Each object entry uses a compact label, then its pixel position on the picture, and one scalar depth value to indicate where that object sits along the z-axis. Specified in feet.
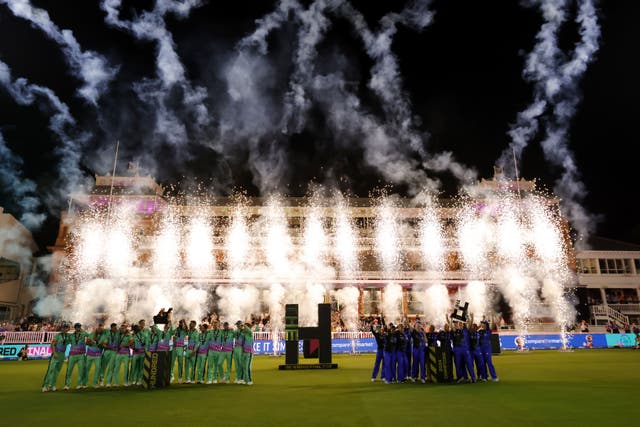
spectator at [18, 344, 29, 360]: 90.40
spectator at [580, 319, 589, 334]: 116.04
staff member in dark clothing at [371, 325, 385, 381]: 48.21
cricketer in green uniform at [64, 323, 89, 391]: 45.78
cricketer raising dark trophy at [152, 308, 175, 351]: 48.21
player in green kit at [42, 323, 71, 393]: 43.80
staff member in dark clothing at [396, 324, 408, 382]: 47.09
